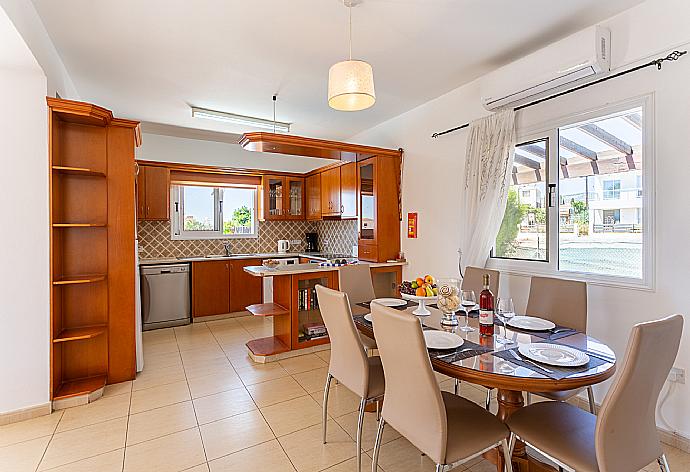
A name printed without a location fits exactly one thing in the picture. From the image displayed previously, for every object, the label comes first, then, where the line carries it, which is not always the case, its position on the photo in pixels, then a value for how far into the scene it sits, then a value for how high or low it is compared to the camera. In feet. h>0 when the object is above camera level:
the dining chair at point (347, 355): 6.43 -2.35
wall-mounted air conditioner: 7.88 +4.07
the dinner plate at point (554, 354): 5.05 -1.85
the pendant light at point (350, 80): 6.91 +3.08
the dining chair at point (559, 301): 7.52 -1.55
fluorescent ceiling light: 13.85 +4.84
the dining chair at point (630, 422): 4.10 -2.34
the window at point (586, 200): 7.87 +0.87
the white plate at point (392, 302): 8.48 -1.67
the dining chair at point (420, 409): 4.68 -2.57
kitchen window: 17.81 +1.26
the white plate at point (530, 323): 6.74 -1.80
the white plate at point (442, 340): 5.74 -1.82
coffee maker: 21.43 -0.49
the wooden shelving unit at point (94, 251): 9.29 -0.42
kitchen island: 12.08 -2.67
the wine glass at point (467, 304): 6.93 -1.56
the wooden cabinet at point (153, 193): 16.06 +1.98
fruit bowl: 7.23 -1.62
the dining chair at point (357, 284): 9.83 -1.42
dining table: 4.67 -1.91
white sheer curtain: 10.22 +1.57
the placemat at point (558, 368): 4.72 -1.90
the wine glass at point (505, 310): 6.57 -1.46
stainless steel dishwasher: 15.21 -2.69
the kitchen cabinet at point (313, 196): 18.85 +2.12
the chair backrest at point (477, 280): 9.43 -1.29
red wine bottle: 6.52 -1.50
